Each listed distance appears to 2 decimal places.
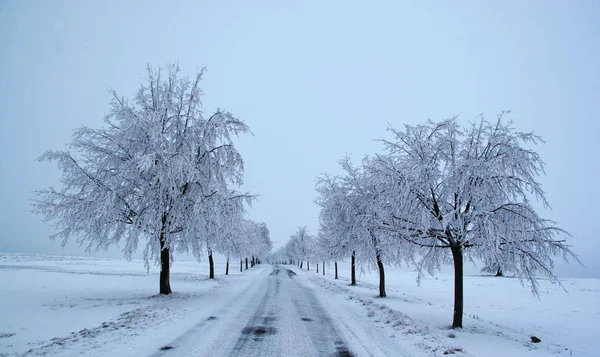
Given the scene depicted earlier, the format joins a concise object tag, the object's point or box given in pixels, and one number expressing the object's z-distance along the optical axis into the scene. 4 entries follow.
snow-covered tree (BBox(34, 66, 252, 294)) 14.07
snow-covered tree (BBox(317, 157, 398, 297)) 19.55
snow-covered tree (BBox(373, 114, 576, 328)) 10.32
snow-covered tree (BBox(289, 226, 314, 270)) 76.50
